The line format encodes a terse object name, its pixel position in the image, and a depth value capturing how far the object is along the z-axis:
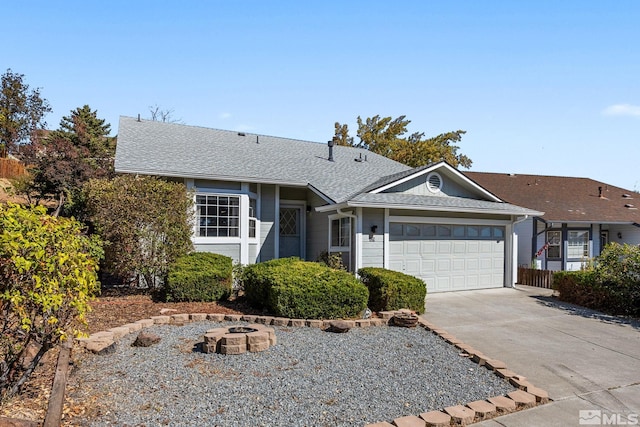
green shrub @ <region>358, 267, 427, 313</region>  8.04
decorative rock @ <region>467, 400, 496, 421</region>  3.90
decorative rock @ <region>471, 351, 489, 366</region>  5.35
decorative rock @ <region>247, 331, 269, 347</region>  5.44
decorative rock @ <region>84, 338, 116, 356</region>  5.24
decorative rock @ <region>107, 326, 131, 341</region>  5.95
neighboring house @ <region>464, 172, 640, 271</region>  17.05
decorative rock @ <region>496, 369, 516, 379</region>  4.84
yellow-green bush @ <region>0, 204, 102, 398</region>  3.36
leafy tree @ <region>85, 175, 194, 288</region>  8.73
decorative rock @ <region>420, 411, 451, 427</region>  3.64
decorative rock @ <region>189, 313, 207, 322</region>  7.23
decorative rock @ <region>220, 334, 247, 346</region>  5.29
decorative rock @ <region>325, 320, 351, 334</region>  6.62
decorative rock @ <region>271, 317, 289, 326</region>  7.03
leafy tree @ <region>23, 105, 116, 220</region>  14.45
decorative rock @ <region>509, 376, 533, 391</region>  4.54
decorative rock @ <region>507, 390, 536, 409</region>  4.16
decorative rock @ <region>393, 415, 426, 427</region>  3.57
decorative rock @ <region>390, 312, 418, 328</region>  7.10
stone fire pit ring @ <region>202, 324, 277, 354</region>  5.29
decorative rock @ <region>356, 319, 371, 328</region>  7.05
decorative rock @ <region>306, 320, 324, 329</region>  6.97
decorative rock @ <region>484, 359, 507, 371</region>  5.11
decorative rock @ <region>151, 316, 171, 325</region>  6.93
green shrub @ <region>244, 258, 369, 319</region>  7.21
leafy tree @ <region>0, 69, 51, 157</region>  24.88
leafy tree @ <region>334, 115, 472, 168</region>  26.14
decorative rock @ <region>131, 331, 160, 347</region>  5.61
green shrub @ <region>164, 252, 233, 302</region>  8.42
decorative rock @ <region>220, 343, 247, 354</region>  5.27
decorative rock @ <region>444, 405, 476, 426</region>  3.75
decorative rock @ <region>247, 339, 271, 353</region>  5.43
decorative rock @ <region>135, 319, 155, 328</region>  6.72
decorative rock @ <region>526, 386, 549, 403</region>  4.29
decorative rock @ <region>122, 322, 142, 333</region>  6.42
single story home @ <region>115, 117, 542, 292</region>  10.50
